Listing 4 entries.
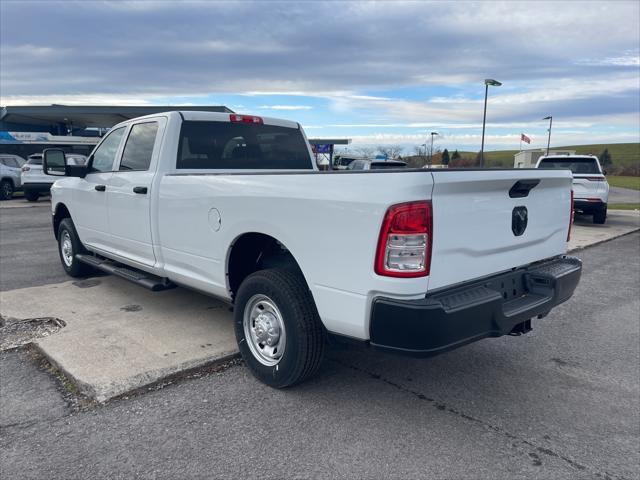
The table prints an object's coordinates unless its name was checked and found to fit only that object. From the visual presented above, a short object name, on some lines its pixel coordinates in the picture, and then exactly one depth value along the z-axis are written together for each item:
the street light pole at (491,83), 21.88
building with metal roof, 29.12
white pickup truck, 2.68
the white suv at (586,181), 13.26
